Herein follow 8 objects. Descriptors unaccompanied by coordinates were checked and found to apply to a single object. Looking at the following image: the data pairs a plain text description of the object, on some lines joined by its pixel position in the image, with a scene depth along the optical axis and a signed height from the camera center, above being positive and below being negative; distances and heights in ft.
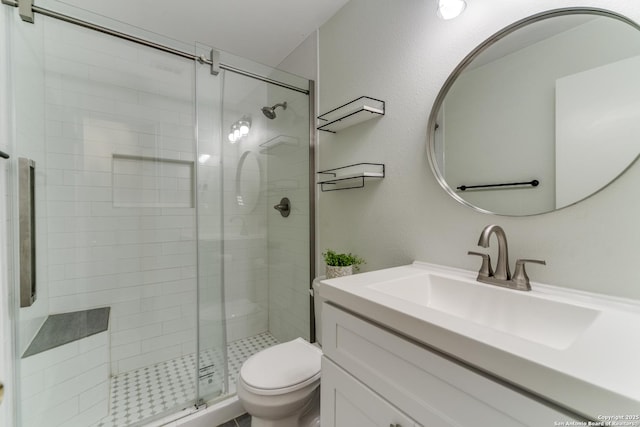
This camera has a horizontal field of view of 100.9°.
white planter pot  4.58 -1.04
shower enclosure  4.53 -0.18
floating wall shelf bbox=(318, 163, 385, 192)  4.64 +0.68
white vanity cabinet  1.59 -1.33
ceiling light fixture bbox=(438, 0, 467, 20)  3.36 +2.61
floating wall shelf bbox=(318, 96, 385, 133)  4.59 +1.77
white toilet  3.71 -2.53
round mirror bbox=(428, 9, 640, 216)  2.48 +1.07
